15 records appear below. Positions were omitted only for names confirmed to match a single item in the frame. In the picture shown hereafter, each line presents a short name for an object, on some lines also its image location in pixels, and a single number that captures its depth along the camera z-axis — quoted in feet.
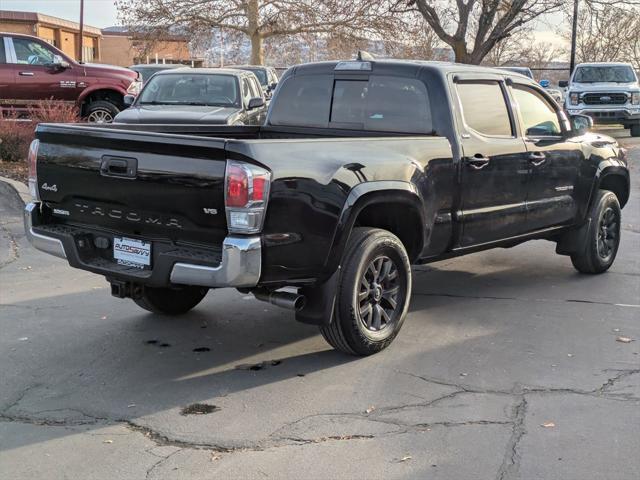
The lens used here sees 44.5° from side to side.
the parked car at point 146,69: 75.56
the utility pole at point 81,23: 144.66
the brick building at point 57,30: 139.03
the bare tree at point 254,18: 104.88
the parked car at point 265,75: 59.21
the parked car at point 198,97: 38.55
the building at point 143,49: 111.55
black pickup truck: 14.32
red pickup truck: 49.21
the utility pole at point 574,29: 96.08
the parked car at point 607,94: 75.97
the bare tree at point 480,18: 93.30
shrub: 42.14
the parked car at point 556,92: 86.71
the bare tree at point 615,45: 142.82
